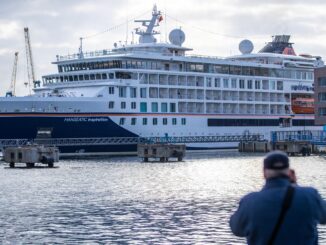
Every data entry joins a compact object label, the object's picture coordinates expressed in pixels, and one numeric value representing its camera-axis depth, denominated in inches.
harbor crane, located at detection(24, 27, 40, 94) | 7306.6
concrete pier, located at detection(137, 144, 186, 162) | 3646.7
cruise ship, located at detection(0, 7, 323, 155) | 3961.6
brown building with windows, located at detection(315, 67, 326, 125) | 4827.8
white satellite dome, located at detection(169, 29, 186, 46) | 5093.5
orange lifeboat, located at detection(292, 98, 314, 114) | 5236.2
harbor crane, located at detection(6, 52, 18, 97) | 4064.0
